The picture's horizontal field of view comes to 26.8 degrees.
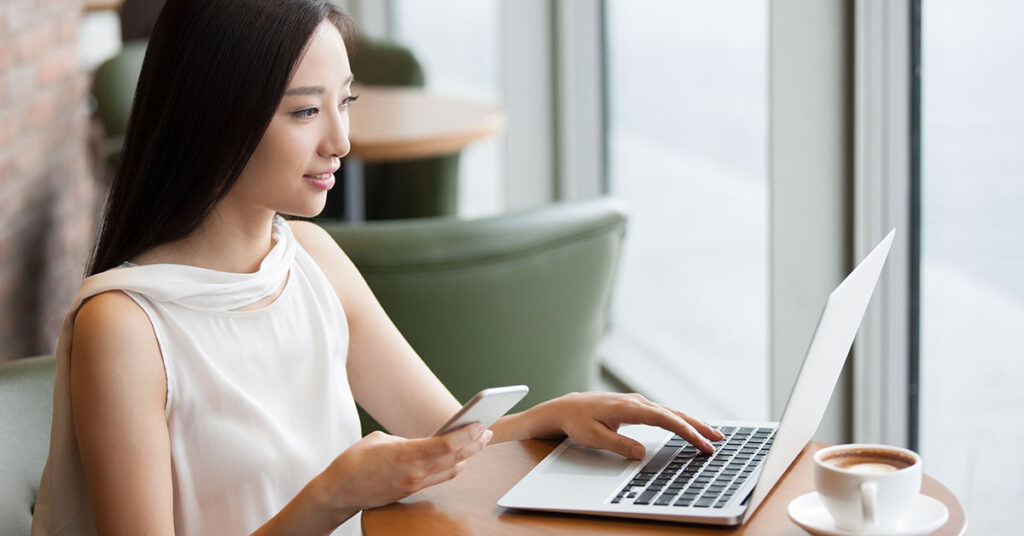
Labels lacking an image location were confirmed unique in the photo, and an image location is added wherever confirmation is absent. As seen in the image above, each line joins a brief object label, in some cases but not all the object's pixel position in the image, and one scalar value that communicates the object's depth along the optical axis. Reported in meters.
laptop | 1.89
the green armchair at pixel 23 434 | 2.15
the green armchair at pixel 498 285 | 2.67
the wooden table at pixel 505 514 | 1.91
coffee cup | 1.79
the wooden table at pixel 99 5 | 5.79
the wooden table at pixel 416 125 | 4.35
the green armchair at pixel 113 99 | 5.01
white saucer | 1.82
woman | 2.00
